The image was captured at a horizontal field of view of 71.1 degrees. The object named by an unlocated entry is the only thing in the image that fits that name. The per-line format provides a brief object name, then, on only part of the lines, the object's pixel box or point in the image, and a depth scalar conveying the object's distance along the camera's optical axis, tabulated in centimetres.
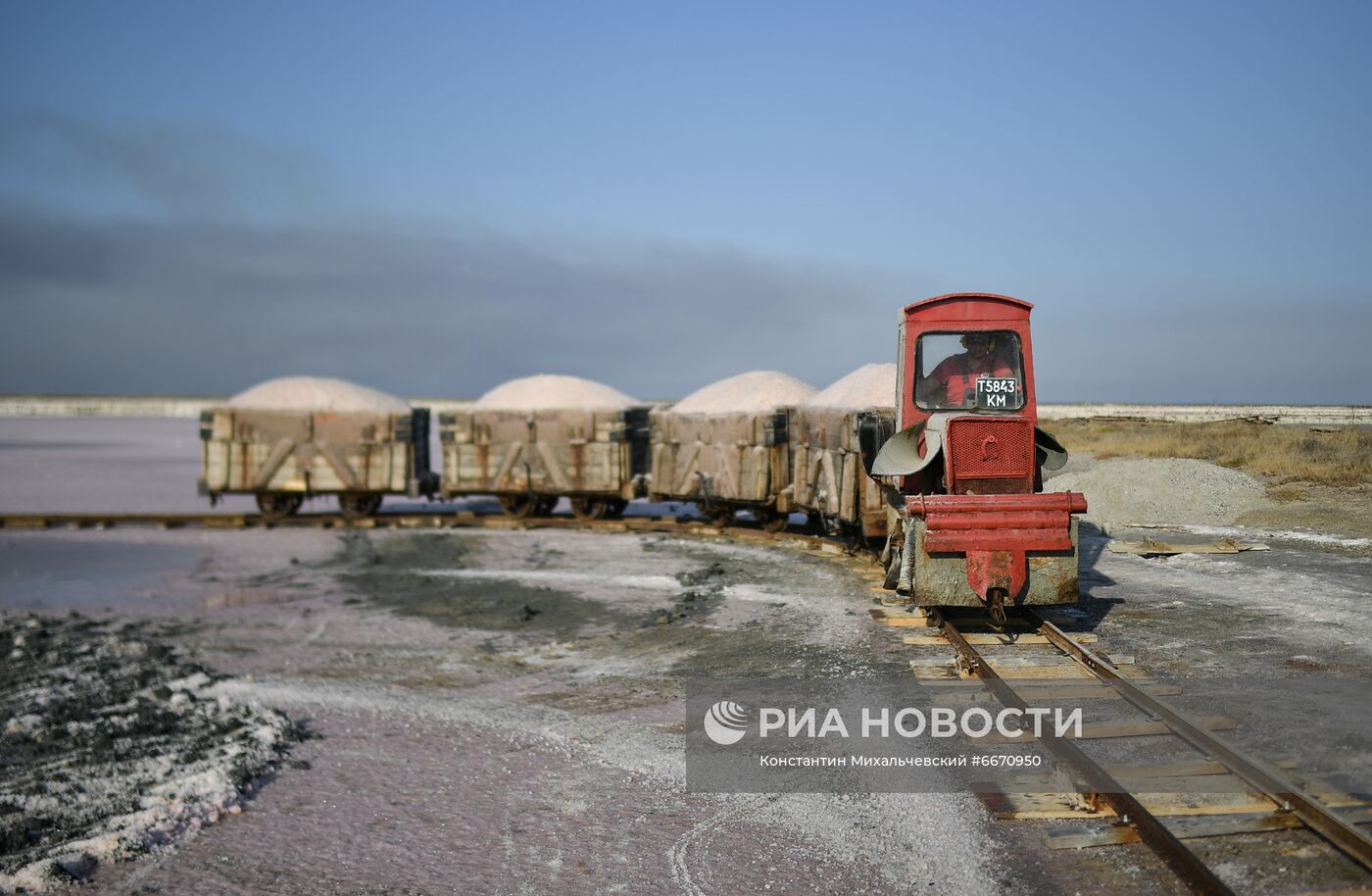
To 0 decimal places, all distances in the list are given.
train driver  970
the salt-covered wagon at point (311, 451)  2117
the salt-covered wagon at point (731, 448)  1795
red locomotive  839
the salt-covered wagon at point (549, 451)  2062
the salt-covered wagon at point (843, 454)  1330
